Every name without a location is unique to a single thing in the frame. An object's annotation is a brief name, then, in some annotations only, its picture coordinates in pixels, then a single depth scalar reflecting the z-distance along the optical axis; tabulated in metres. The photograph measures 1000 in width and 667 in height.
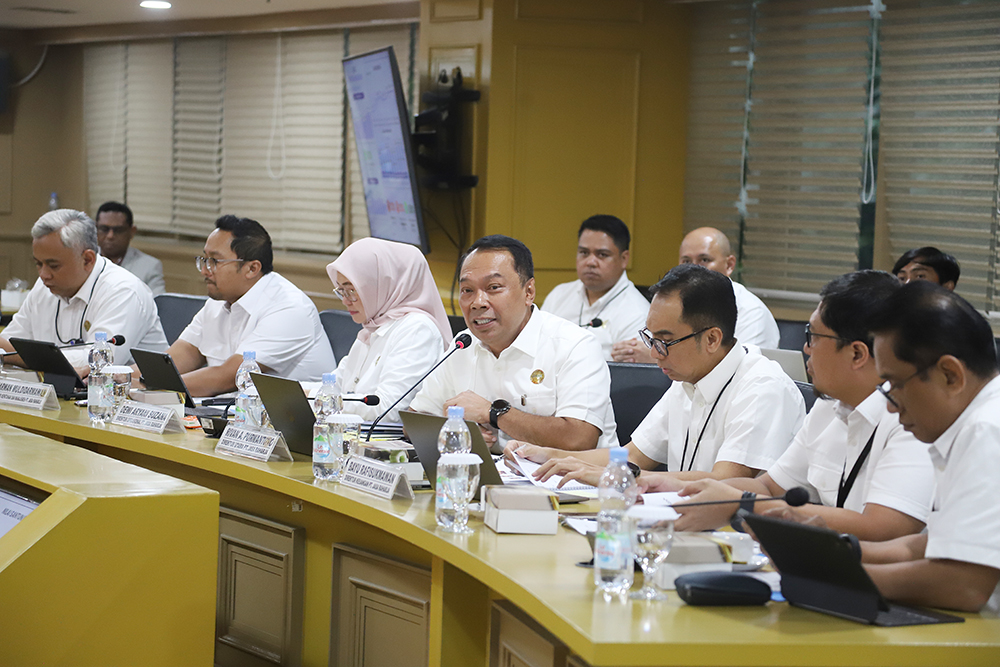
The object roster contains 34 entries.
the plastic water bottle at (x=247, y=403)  6.02
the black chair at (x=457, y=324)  8.71
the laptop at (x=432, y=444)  4.41
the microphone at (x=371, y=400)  5.40
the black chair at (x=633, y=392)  6.28
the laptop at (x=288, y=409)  5.34
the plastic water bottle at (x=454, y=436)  4.29
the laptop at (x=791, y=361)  6.89
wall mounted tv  10.82
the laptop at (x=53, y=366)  7.04
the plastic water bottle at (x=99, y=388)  6.42
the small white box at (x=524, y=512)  4.09
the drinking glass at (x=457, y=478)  4.19
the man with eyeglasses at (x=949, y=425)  3.16
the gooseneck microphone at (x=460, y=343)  5.53
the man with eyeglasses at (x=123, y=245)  12.84
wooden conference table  3.02
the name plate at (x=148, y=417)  6.16
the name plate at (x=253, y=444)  5.48
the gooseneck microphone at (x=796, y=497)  3.52
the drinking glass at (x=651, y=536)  3.43
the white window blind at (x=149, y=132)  16.42
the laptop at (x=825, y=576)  3.11
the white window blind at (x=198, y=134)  15.68
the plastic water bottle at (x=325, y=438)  5.09
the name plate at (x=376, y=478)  4.66
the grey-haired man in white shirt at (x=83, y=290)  8.36
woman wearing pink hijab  6.64
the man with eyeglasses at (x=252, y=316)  7.73
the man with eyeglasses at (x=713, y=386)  4.89
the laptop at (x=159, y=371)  6.37
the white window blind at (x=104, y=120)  17.12
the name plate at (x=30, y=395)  6.69
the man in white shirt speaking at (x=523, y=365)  5.74
